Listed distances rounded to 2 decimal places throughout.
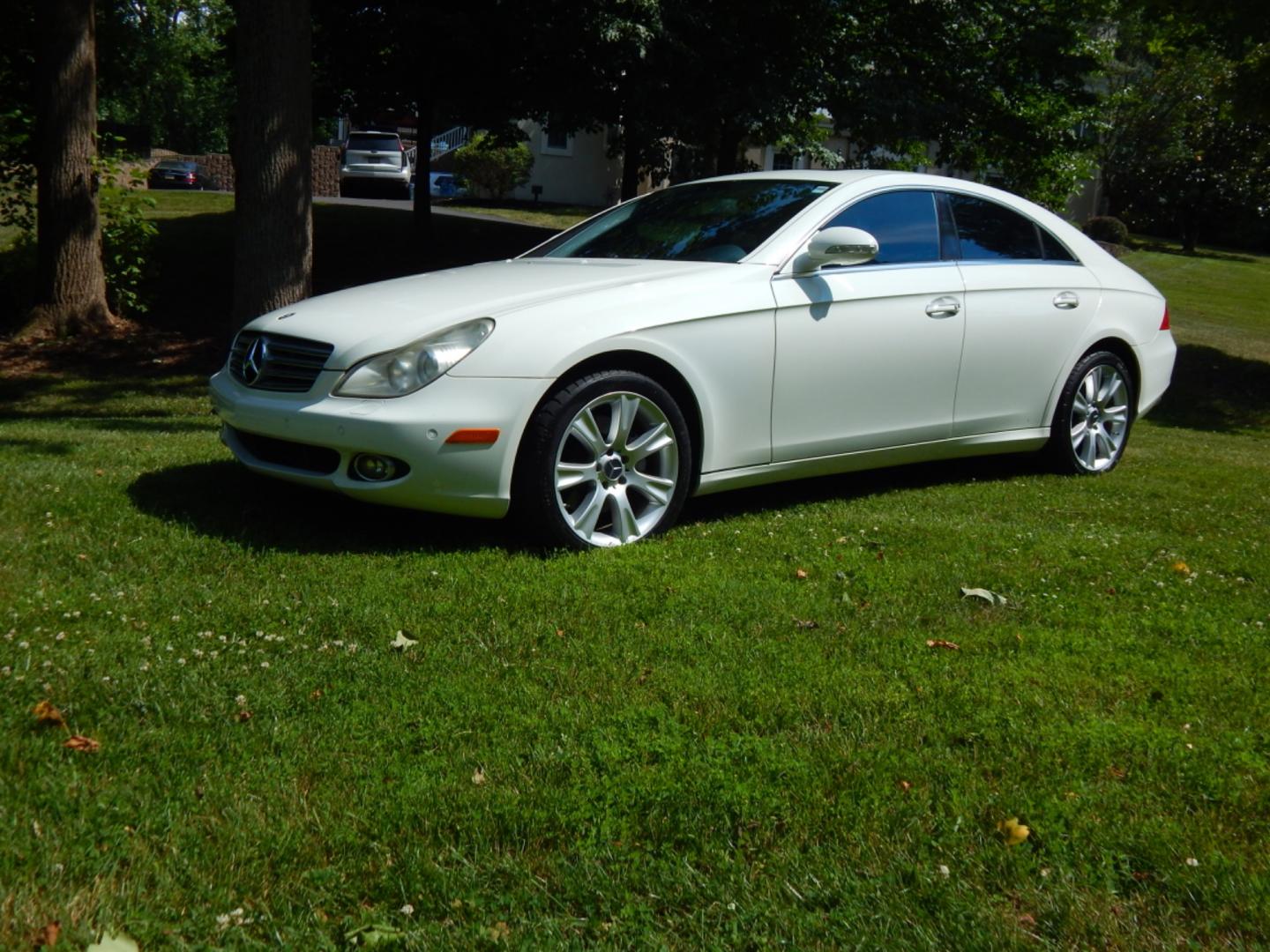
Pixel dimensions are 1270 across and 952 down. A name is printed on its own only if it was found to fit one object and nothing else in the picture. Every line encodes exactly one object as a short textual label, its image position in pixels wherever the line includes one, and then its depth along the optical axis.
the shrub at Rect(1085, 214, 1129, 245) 40.16
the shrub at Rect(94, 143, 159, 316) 15.59
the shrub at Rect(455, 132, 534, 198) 41.47
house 43.44
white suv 40.72
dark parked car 49.69
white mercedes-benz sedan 5.13
